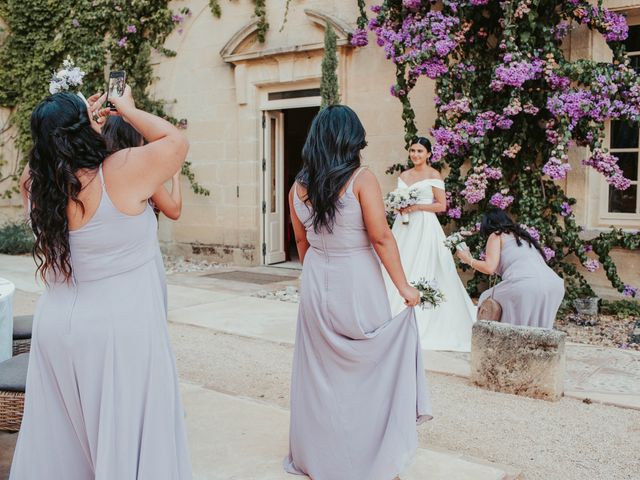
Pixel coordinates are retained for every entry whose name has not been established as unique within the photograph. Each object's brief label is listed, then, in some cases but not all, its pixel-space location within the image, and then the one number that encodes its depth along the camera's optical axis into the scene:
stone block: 4.48
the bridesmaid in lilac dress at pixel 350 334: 2.99
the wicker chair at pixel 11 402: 3.09
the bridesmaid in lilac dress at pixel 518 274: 5.19
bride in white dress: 6.10
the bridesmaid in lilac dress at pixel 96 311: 2.14
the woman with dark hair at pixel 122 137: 3.40
